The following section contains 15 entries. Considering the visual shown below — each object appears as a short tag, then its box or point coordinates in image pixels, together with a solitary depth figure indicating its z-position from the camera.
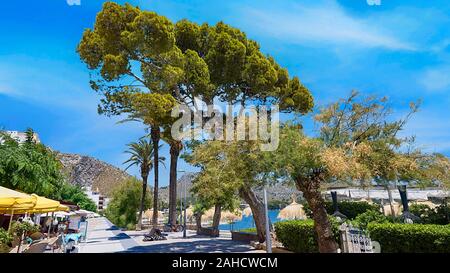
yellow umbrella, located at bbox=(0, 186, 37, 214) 7.83
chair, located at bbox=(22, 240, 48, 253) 9.54
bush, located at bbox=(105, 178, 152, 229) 35.31
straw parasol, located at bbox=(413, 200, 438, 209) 17.92
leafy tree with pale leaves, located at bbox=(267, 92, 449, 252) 8.16
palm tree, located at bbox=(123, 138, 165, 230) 30.14
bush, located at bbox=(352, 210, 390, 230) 10.66
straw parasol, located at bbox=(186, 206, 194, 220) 34.31
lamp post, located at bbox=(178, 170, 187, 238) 24.22
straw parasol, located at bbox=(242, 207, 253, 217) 31.96
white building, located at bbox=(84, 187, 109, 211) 114.44
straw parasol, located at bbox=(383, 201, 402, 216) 18.90
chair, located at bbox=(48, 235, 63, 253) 10.80
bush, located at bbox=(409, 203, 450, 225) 11.47
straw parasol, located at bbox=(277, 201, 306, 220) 22.83
